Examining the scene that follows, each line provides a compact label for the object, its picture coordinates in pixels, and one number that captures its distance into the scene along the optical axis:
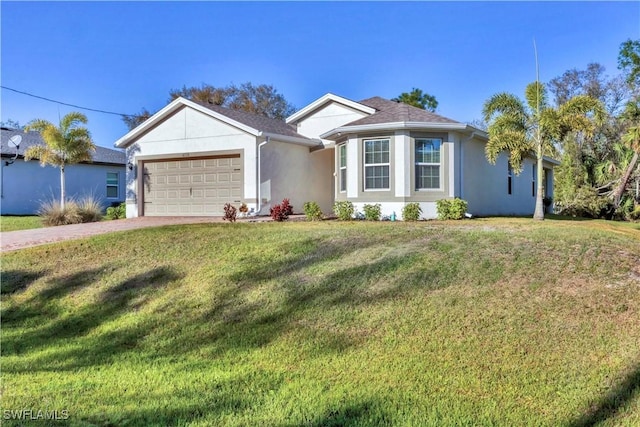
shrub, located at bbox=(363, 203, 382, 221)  14.20
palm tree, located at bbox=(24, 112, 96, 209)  18.64
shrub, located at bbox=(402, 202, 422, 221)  13.80
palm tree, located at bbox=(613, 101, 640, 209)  19.95
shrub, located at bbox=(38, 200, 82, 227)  15.67
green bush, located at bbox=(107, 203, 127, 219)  18.34
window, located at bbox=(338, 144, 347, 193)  15.89
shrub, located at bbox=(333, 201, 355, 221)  14.57
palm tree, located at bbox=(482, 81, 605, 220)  13.58
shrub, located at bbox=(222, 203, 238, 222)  13.85
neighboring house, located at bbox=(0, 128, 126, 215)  22.64
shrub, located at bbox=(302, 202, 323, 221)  14.34
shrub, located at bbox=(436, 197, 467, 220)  13.81
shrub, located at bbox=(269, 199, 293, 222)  13.87
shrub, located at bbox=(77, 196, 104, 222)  16.58
